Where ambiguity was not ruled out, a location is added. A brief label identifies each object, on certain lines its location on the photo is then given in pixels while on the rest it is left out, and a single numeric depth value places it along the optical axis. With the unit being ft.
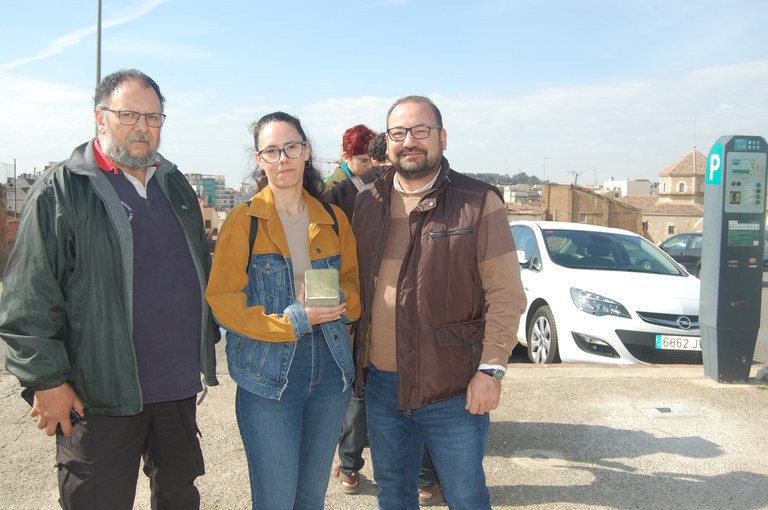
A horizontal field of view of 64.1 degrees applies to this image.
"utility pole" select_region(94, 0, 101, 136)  47.91
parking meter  17.31
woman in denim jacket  7.74
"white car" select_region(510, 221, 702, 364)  19.35
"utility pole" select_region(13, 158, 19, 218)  51.07
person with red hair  12.95
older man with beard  7.12
